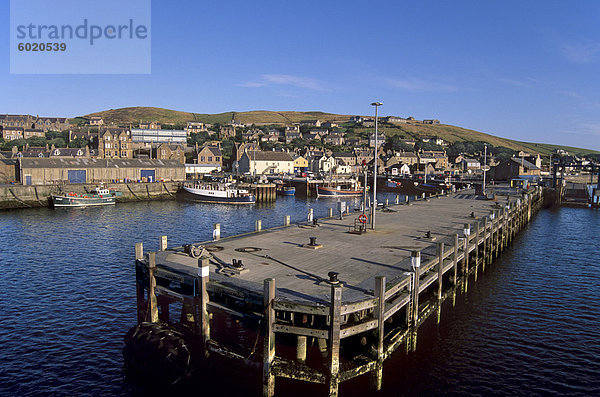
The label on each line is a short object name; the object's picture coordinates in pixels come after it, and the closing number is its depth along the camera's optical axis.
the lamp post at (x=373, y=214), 34.55
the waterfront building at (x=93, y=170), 93.81
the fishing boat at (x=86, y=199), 80.31
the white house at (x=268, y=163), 164.62
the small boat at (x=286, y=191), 117.49
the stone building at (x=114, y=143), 158.12
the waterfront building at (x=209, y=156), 164.75
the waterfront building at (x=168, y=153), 148.62
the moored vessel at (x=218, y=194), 94.44
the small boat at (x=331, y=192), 117.19
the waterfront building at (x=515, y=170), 140.25
